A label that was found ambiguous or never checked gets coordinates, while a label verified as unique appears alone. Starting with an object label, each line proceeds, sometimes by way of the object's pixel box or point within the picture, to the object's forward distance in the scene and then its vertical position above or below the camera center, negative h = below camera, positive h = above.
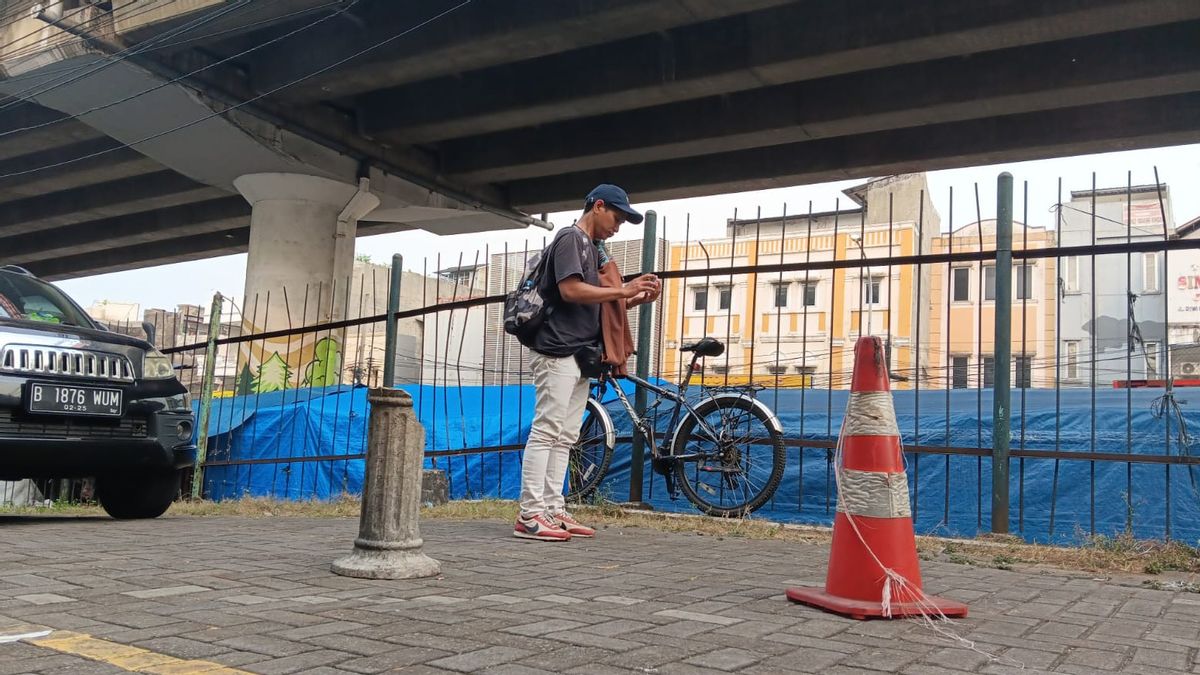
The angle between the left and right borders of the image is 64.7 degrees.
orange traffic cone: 3.31 -0.32
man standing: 5.29 +0.37
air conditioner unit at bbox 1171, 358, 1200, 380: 18.39 +1.61
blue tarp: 6.81 -0.25
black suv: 5.70 -0.02
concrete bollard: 3.88 -0.35
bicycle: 6.67 -0.14
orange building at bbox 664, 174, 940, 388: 29.58 +5.29
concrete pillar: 19.95 +3.75
